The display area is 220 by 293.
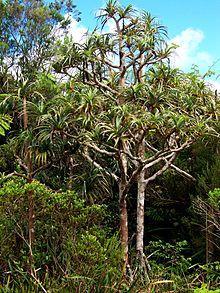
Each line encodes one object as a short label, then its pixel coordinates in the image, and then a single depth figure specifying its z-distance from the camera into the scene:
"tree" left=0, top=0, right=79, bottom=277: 18.25
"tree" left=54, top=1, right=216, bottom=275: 6.20
